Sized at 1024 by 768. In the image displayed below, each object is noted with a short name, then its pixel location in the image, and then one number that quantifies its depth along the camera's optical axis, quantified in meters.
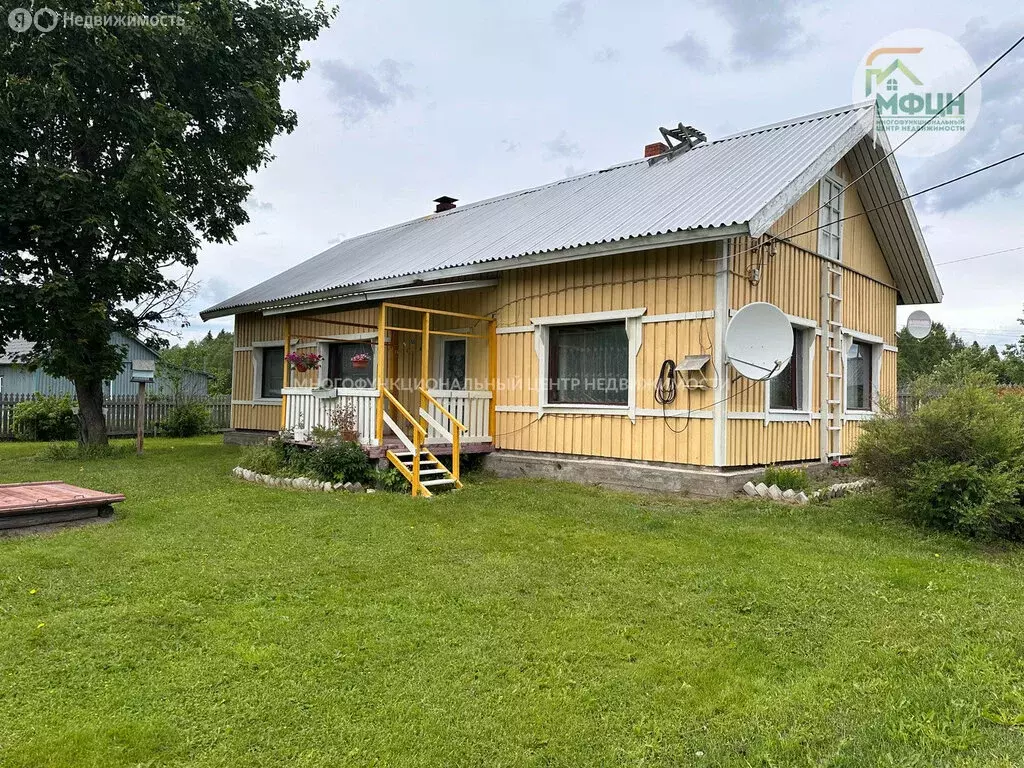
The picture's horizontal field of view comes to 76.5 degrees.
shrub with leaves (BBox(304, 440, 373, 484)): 9.03
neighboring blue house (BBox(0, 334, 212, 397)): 24.41
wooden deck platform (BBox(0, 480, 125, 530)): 6.00
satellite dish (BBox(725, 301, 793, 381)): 7.80
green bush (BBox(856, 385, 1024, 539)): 6.02
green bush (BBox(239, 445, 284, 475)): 9.86
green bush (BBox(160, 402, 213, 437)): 19.22
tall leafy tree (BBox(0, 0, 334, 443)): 11.42
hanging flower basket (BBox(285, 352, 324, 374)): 10.96
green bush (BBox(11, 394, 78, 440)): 17.80
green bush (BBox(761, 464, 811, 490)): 8.09
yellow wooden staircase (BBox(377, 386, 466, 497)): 8.61
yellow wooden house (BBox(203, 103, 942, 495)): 8.20
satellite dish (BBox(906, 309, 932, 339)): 11.84
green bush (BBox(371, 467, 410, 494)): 8.78
